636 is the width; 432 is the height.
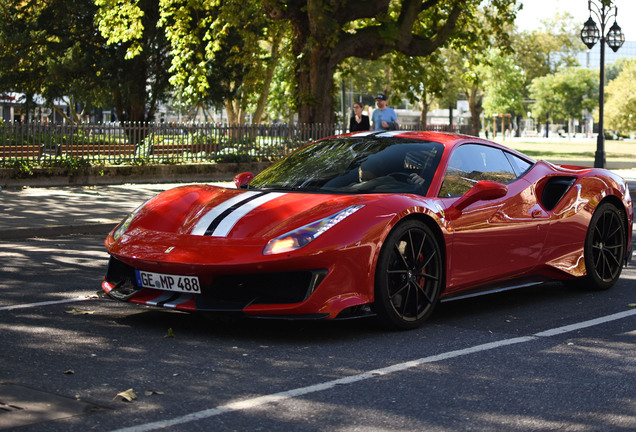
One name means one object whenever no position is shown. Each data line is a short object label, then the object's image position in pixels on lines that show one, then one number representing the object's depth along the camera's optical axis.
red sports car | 5.91
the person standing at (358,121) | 18.62
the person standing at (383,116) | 17.12
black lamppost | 29.64
